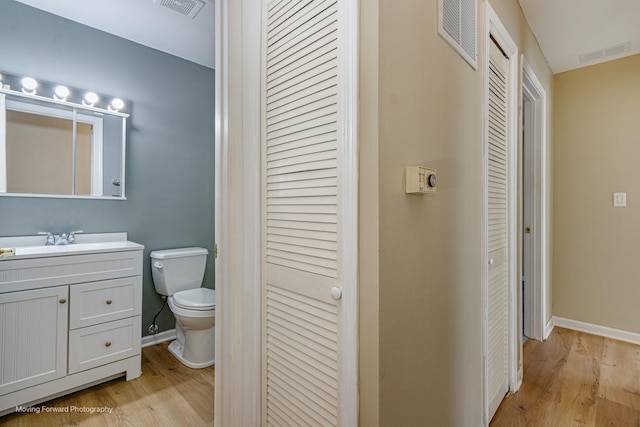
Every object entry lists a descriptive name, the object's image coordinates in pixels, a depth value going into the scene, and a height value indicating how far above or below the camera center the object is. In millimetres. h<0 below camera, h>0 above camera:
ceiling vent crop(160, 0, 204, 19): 1978 +1392
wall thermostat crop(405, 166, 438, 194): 918 +111
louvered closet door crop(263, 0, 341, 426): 969 +3
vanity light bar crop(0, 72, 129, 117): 1974 +849
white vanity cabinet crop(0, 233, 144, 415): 1639 -610
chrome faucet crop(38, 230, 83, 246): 2035 -164
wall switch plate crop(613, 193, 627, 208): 2611 +157
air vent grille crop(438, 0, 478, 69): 1138 +772
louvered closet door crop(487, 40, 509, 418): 1623 -63
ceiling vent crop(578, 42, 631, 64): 2467 +1392
